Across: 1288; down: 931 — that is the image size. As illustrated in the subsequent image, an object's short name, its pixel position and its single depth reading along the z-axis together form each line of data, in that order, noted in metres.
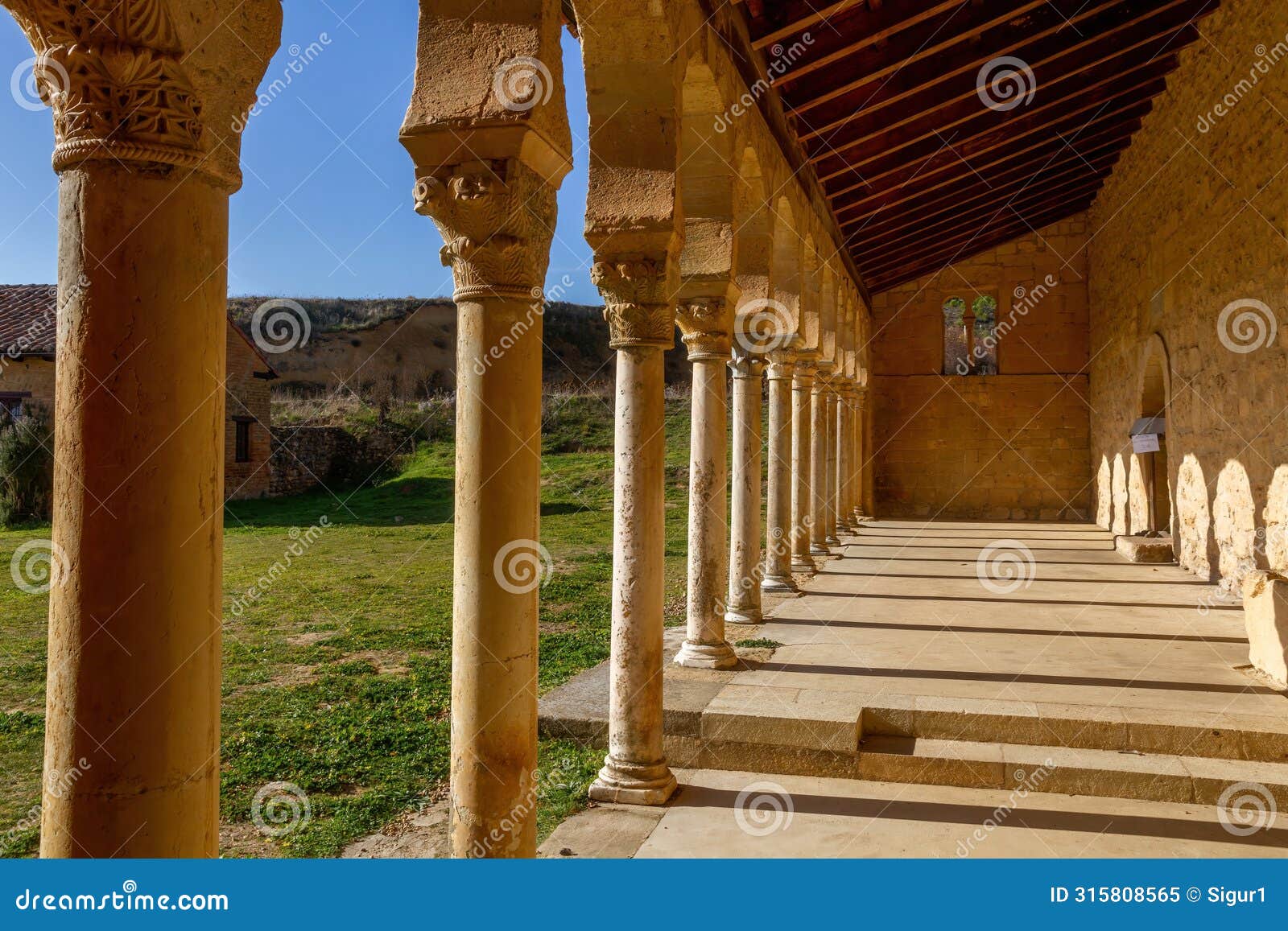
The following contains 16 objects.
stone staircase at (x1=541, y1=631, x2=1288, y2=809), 4.45
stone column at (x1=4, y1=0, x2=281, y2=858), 1.76
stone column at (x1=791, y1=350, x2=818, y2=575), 9.91
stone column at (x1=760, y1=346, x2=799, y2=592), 9.16
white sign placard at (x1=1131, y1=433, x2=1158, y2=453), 12.35
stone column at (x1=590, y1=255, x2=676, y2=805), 4.32
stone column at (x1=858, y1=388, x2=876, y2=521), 17.98
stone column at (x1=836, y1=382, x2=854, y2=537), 14.42
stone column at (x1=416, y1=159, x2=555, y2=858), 2.92
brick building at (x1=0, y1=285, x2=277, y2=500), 18.91
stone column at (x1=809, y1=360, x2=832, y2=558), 12.00
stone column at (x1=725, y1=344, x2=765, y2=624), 7.30
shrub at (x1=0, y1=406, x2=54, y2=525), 17.47
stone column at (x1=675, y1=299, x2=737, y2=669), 5.96
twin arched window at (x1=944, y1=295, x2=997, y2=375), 18.94
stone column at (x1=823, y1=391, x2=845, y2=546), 13.77
